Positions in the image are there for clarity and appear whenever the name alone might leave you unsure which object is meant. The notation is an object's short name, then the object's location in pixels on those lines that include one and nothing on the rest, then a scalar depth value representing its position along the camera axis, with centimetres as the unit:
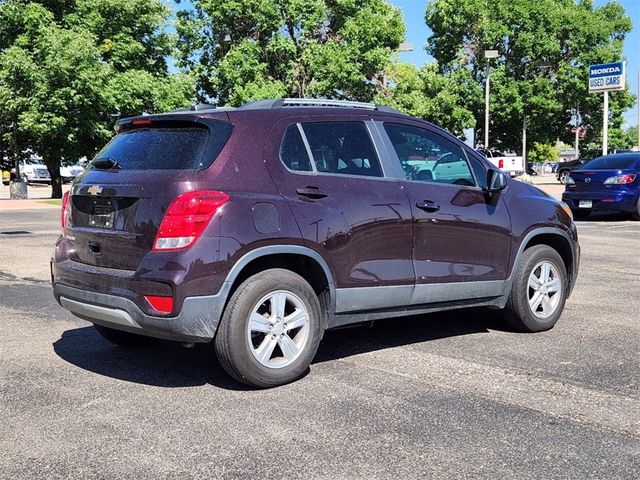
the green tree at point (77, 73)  2520
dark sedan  1594
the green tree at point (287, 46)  3209
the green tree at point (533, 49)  4119
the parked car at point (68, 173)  4856
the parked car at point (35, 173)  4966
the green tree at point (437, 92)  3744
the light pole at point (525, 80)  4178
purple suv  422
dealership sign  2917
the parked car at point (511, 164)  3356
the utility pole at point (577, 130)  4406
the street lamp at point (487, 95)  3766
